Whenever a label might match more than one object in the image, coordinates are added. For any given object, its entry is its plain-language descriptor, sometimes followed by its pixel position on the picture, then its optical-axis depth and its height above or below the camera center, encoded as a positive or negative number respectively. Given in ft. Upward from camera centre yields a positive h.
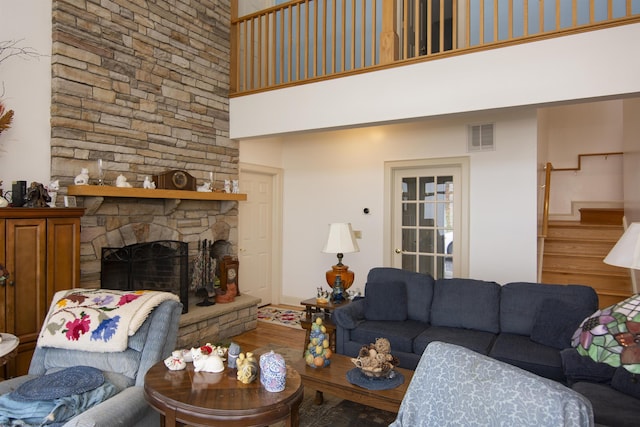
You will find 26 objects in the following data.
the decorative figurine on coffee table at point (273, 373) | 6.25 -2.48
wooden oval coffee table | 5.66 -2.72
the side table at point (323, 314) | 11.60 -3.05
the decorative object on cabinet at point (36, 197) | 9.53 +0.33
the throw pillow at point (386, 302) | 11.75 -2.57
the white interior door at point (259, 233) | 18.39 -1.01
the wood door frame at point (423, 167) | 15.83 +0.73
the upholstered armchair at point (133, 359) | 6.72 -2.64
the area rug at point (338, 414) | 8.89 -4.57
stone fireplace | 11.57 +3.36
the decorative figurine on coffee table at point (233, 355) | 7.05 -2.48
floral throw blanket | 7.20 -1.96
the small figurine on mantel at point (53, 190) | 10.66 +0.54
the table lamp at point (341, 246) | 12.67 -1.05
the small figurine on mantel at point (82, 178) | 11.28 +0.91
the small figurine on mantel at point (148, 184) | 13.07 +0.89
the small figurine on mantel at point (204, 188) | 14.87 +0.87
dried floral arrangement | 10.15 +2.31
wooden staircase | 15.69 -1.89
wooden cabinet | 8.66 -1.26
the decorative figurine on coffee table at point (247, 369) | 6.49 -2.52
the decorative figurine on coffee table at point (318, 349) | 8.67 -2.92
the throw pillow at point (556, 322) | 9.43 -2.56
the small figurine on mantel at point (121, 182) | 12.31 +0.88
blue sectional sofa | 9.49 -2.79
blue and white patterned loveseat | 4.14 -2.01
